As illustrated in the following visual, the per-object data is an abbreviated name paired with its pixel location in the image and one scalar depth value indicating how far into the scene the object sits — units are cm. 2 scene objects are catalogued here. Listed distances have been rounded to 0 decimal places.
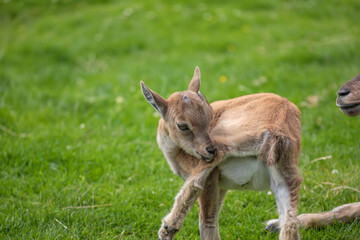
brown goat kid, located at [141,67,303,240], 813
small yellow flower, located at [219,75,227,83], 1805
